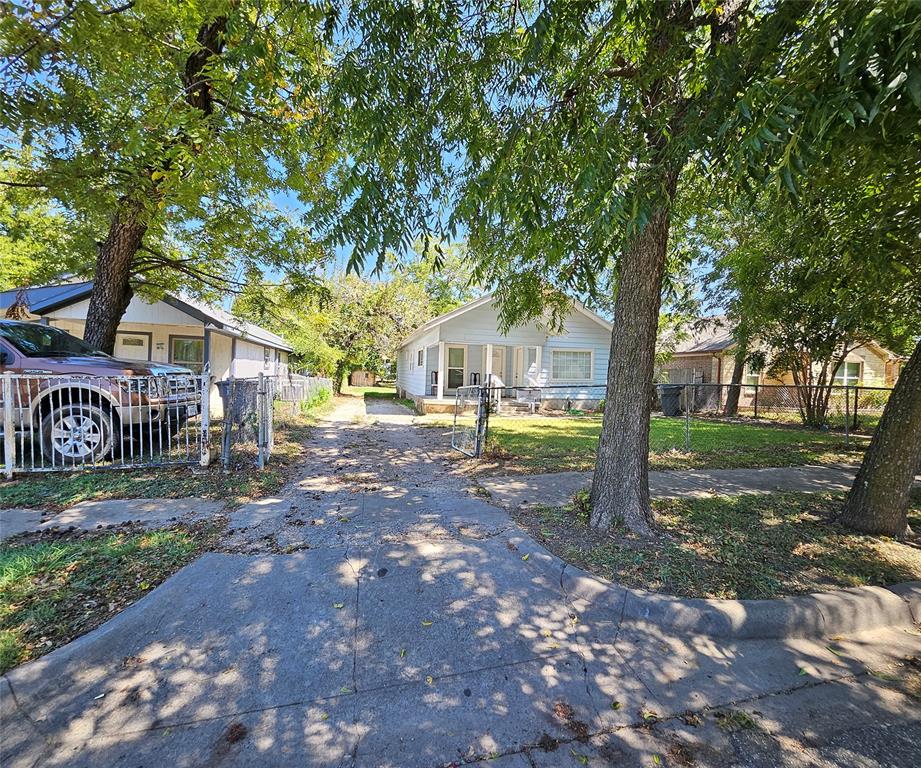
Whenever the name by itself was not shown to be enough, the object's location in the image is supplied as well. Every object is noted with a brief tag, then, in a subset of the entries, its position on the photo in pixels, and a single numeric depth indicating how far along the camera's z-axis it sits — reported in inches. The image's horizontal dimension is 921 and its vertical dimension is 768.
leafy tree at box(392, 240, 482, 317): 1099.9
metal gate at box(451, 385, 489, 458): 287.9
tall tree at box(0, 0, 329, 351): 172.1
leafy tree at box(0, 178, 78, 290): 294.8
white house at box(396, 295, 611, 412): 656.4
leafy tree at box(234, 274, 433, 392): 917.2
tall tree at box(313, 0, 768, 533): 122.3
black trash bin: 613.9
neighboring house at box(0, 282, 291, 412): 536.1
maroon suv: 220.8
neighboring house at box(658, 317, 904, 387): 823.7
